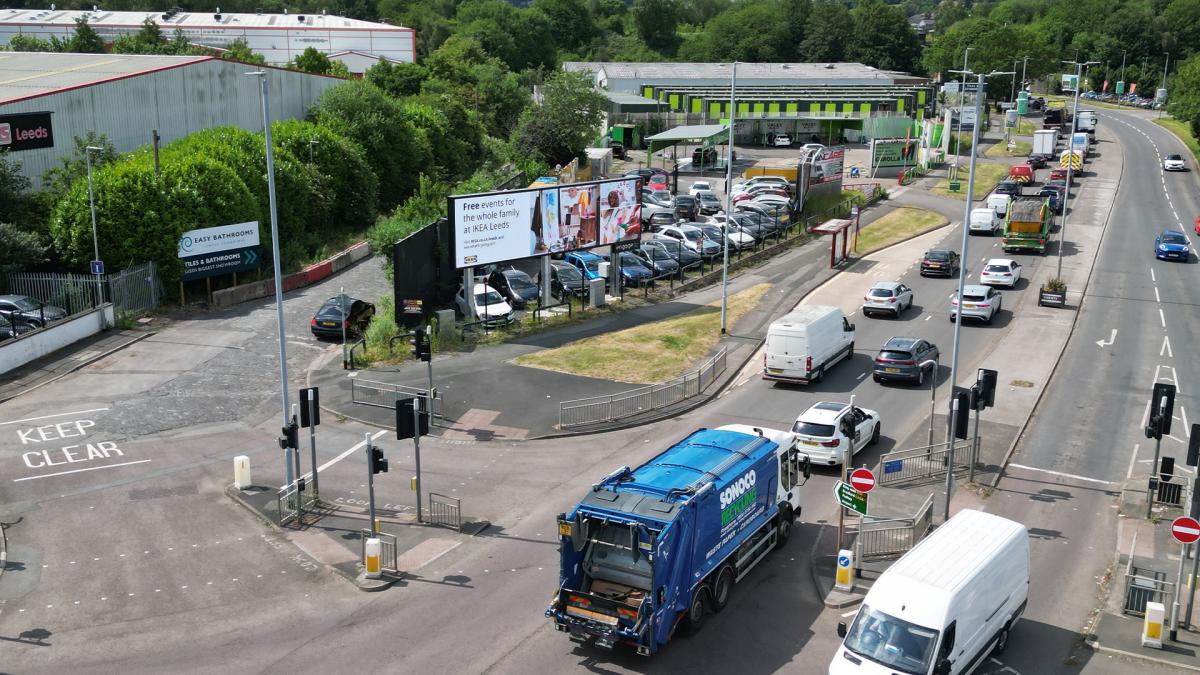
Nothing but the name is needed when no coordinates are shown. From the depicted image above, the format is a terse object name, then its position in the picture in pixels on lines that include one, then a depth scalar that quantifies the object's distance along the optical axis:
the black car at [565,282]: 47.09
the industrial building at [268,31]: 123.19
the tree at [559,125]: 83.38
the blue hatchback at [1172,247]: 57.28
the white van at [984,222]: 63.38
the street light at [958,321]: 24.69
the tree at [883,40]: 169.12
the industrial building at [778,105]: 105.12
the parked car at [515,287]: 45.74
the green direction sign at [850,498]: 21.70
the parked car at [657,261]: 50.25
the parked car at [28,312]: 39.03
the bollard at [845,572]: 21.66
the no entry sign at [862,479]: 21.84
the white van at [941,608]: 16.97
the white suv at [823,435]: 28.58
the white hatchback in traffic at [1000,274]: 50.28
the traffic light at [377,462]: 23.94
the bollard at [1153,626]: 19.44
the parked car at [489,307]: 42.19
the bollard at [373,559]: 22.25
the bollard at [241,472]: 27.42
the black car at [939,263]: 52.53
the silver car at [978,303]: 44.25
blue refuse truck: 18.42
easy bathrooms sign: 46.16
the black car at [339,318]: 41.38
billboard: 40.09
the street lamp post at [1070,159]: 57.00
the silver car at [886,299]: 44.94
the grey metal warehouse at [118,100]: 48.66
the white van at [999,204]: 66.81
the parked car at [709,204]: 67.69
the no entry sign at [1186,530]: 19.75
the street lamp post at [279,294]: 25.87
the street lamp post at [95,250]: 41.78
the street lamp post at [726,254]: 41.34
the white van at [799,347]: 35.44
